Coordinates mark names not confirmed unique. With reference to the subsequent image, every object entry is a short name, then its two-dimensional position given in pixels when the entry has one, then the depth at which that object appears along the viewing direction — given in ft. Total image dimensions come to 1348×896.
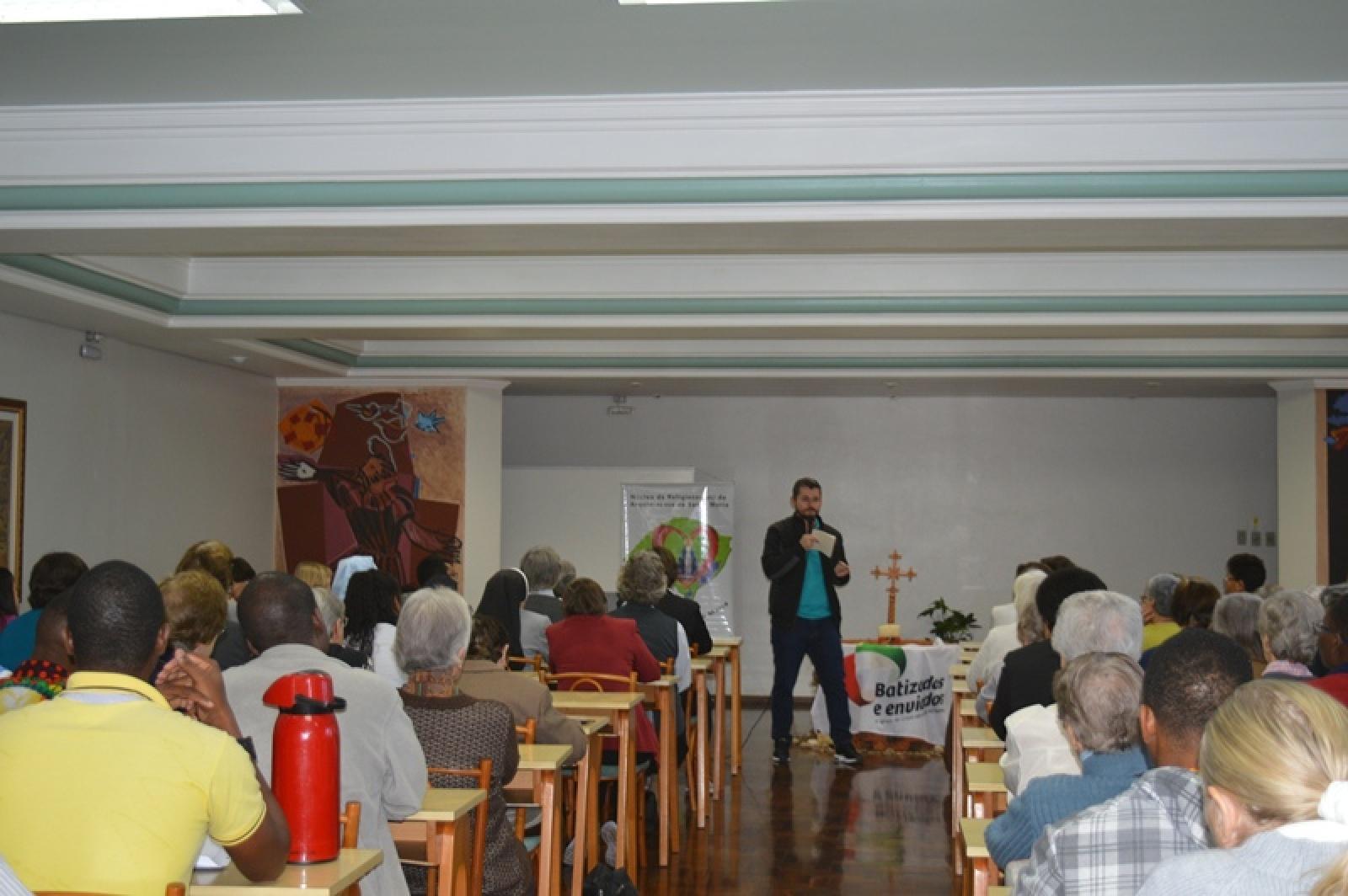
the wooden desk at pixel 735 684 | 26.94
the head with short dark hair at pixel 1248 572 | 26.03
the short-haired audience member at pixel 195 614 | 13.41
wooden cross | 37.39
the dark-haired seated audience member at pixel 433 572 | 23.19
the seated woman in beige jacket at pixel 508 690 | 15.02
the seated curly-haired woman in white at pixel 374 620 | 17.54
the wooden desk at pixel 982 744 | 15.35
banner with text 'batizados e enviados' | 30.45
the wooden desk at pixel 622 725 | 17.72
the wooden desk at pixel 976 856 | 10.58
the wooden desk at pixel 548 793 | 13.88
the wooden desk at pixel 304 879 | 8.46
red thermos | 8.95
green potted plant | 32.30
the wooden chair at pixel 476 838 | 11.92
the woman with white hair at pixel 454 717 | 12.84
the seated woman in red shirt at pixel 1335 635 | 15.14
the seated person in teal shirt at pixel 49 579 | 17.80
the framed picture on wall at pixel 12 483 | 24.45
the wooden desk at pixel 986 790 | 12.94
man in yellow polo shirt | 7.68
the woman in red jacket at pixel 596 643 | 20.40
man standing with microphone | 29.17
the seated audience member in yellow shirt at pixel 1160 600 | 21.53
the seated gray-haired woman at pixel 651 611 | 22.25
